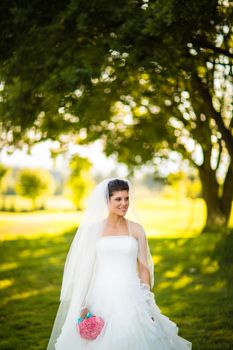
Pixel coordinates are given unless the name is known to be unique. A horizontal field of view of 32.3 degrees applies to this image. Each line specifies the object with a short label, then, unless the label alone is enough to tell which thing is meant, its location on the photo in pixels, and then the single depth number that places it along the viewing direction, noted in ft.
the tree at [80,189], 195.05
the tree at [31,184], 214.07
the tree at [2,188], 192.54
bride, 15.26
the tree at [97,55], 24.88
